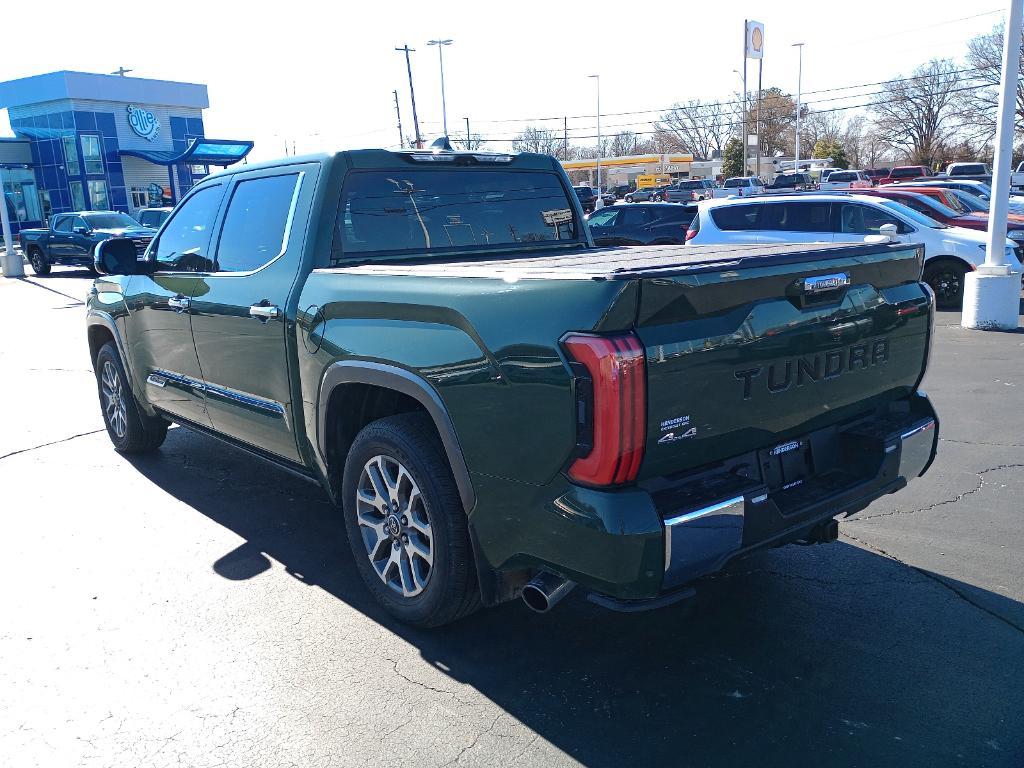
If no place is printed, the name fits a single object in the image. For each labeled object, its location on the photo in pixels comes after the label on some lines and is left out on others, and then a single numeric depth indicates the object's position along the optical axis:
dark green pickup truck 2.68
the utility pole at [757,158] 64.69
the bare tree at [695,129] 106.44
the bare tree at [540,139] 95.10
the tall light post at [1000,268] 10.30
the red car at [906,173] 45.91
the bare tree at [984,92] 60.99
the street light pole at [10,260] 24.84
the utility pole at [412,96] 56.97
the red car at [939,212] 14.12
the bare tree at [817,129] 92.06
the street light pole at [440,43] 58.88
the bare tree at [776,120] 87.12
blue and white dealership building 47.50
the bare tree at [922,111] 72.75
